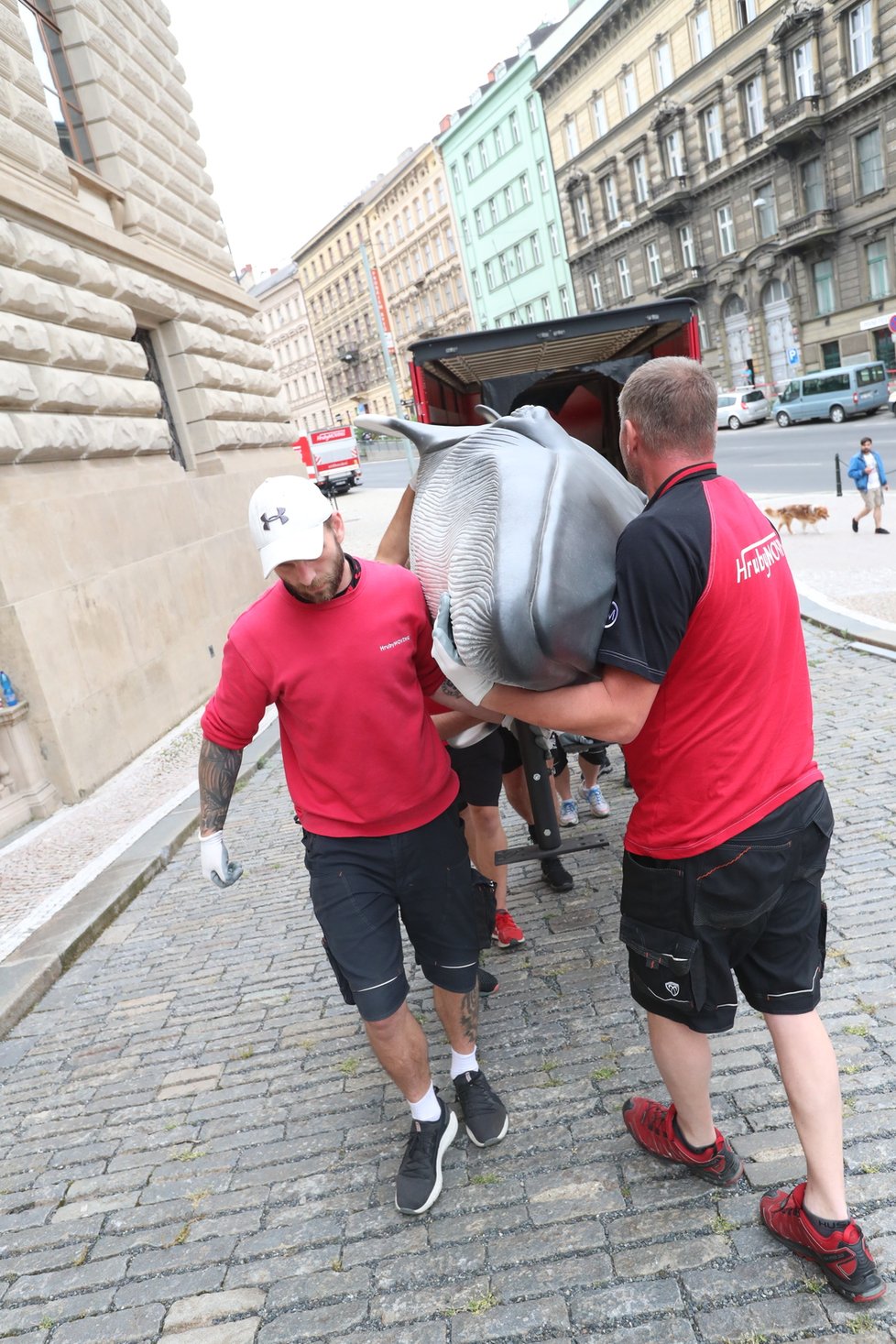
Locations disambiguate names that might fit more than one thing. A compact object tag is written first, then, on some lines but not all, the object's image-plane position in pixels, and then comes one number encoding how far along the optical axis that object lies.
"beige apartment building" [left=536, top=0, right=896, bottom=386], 33.75
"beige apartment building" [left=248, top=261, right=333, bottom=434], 90.81
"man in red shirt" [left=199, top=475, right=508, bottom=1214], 2.62
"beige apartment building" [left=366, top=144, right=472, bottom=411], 64.75
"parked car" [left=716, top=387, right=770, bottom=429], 35.09
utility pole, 22.59
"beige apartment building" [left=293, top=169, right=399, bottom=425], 77.31
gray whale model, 1.88
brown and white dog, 13.43
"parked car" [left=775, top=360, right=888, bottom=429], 28.80
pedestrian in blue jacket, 12.73
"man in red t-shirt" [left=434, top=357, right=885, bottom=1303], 1.97
